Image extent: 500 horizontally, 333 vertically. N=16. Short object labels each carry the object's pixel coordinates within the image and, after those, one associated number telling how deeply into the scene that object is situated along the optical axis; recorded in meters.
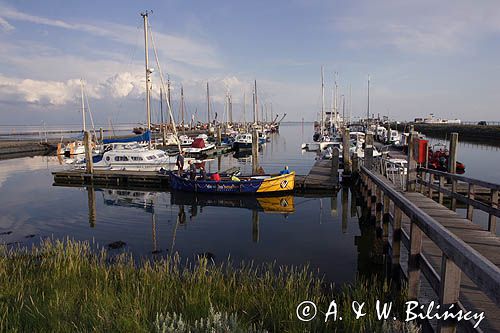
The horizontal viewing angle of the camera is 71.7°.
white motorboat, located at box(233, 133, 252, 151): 53.09
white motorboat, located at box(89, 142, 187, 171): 27.41
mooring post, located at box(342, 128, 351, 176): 24.53
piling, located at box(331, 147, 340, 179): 23.21
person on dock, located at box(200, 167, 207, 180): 22.01
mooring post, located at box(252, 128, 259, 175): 27.72
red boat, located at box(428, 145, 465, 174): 23.97
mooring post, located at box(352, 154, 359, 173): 23.89
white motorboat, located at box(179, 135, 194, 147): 46.91
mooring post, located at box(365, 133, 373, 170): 19.55
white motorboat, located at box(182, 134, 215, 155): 41.42
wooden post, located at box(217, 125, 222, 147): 53.10
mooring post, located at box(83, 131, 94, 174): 26.33
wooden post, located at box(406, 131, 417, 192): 11.88
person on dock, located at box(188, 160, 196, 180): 22.10
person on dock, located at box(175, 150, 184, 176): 22.95
